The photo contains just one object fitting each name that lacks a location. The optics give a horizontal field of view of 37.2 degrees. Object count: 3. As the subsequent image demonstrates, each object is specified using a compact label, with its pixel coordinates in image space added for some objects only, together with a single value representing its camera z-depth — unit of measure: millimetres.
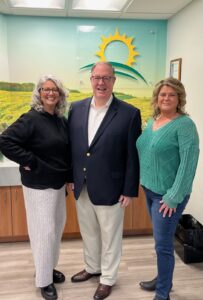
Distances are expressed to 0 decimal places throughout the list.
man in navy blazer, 1899
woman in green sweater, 1728
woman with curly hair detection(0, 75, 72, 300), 1867
